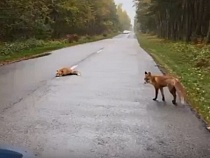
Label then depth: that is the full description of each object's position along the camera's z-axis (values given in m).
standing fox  9.23
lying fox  15.13
